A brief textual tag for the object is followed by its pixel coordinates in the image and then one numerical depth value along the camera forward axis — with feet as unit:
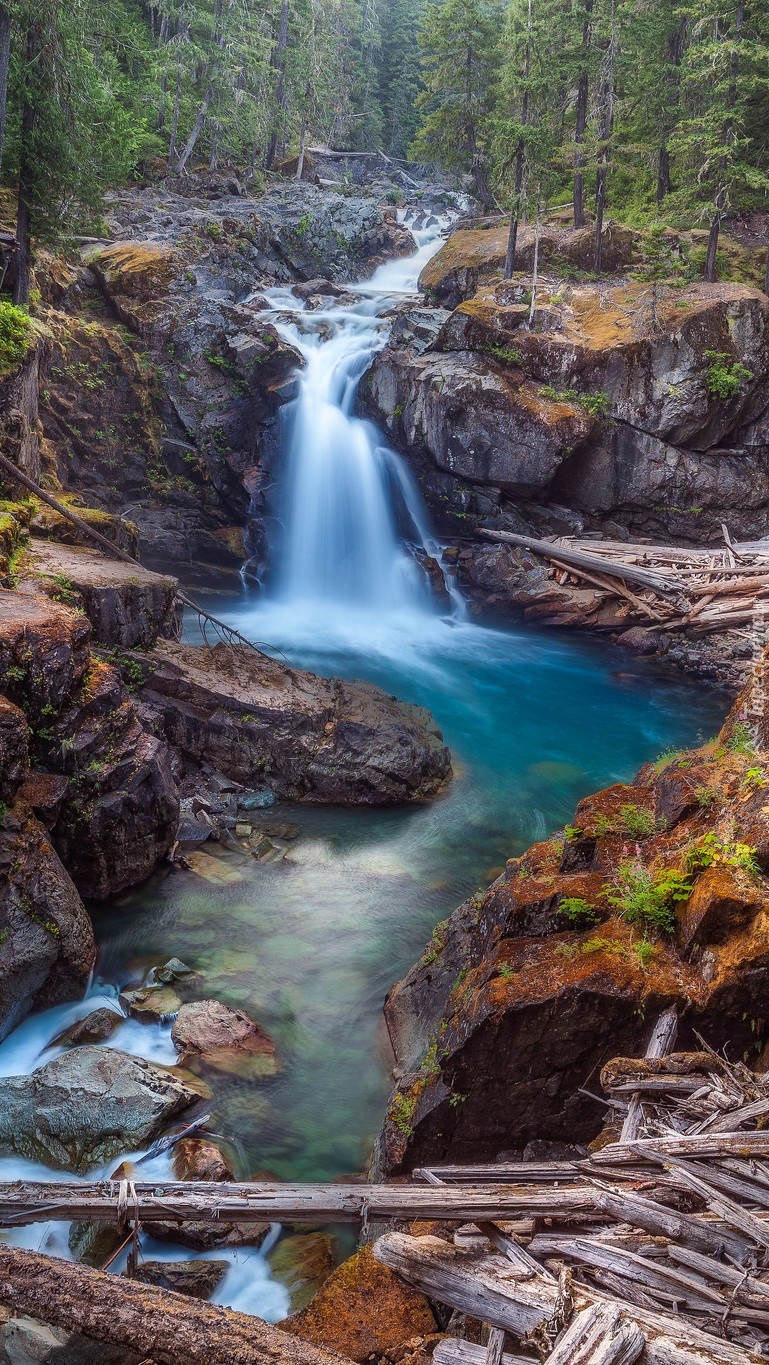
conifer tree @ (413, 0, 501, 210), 87.51
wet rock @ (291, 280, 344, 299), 79.25
